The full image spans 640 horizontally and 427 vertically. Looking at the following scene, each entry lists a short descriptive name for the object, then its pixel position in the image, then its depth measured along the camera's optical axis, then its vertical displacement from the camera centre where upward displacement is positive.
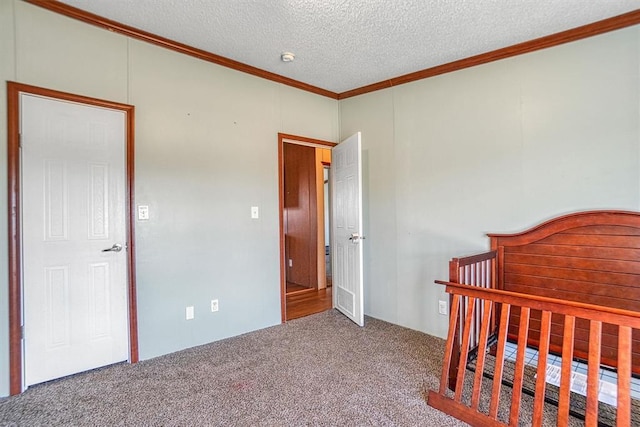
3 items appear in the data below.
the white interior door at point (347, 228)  3.36 -0.23
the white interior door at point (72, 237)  2.22 -0.22
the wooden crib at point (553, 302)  1.50 -0.56
